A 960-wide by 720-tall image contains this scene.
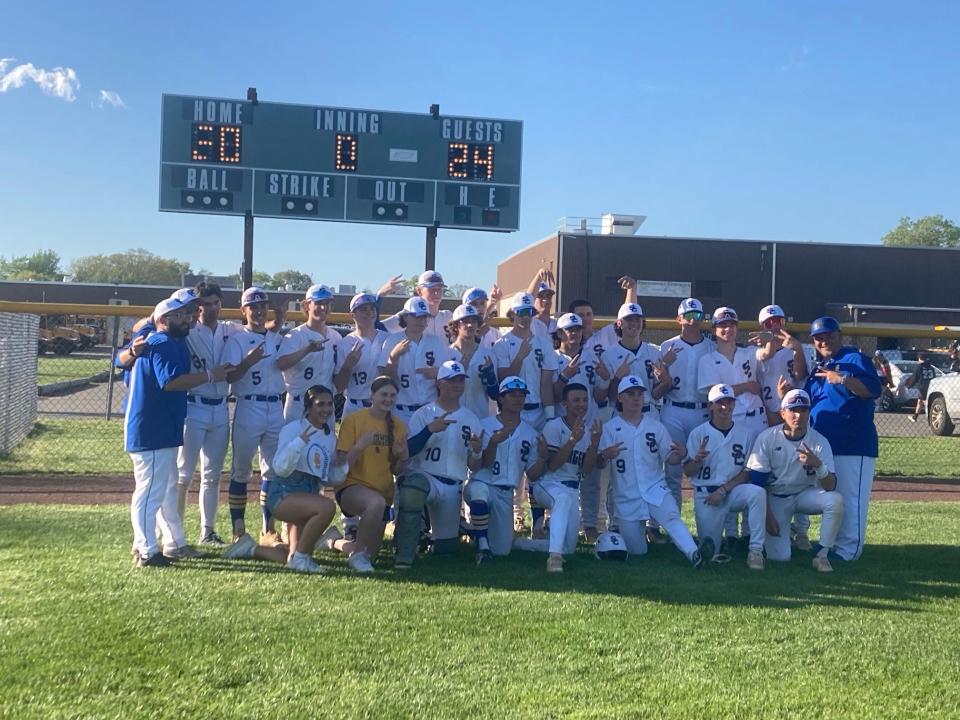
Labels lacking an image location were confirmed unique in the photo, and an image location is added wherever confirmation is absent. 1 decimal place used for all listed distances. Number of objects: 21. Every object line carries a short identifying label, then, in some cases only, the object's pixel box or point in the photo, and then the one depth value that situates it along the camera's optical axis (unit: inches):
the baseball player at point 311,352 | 278.7
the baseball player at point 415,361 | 280.8
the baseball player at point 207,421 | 263.4
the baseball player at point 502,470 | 260.8
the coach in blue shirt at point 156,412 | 235.5
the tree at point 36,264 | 3807.8
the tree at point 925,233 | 3752.5
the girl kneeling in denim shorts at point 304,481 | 236.5
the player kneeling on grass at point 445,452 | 256.8
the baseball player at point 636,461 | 267.1
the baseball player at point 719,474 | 260.8
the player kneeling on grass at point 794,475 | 259.6
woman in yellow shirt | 241.4
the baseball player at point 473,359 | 280.1
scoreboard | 620.0
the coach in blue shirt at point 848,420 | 270.8
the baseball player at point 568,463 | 262.5
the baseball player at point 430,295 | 295.3
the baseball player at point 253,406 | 270.4
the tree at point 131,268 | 3663.9
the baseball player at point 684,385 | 293.3
